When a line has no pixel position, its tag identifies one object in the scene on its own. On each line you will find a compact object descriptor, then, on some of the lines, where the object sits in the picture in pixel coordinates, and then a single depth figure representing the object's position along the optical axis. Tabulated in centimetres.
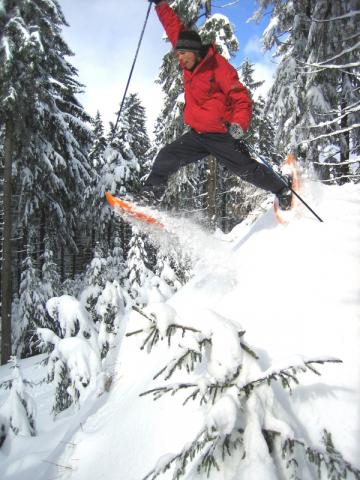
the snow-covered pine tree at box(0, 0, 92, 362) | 1177
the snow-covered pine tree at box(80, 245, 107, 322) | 1056
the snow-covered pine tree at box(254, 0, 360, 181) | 588
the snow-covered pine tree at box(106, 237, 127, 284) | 1988
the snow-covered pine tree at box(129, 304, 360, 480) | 135
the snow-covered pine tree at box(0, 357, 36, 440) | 356
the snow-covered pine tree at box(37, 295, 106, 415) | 392
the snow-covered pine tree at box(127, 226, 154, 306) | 1788
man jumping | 364
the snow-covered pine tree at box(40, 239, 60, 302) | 1669
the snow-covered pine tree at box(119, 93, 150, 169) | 2255
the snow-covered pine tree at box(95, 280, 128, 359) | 647
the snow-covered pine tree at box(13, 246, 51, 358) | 1559
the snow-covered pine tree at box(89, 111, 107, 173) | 2544
